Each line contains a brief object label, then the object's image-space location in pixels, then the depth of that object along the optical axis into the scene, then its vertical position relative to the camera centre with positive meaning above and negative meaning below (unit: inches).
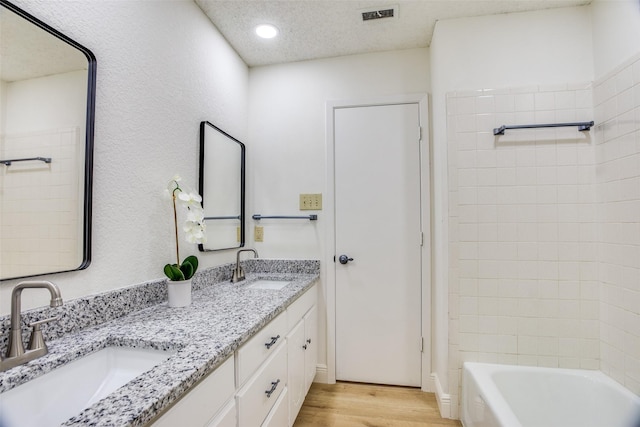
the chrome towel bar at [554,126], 66.9 +20.7
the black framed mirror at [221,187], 72.4 +9.0
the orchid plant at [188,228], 54.7 -1.2
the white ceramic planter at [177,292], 54.0 -12.2
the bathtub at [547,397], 58.0 -35.3
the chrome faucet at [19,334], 30.8 -11.5
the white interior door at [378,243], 87.4 -6.2
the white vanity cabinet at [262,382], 33.4 -23.3
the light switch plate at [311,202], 92.6 +5.9
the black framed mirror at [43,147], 34.4 +9.2
